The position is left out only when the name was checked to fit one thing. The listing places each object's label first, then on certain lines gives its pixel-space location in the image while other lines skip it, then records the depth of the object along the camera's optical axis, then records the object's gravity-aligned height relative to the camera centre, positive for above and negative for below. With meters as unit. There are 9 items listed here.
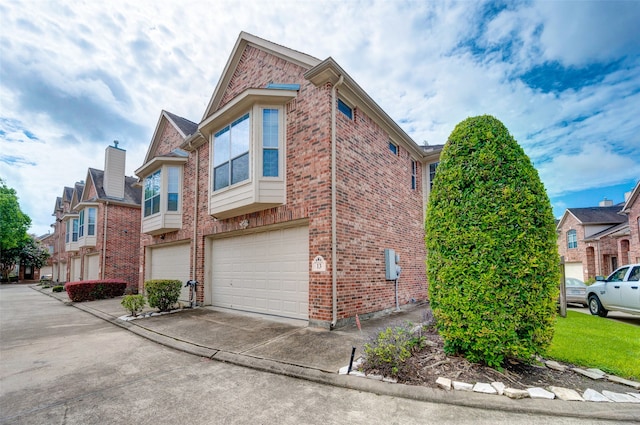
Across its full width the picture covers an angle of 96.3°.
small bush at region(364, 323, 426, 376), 3.95 -1.61
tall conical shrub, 3.73 -0.19
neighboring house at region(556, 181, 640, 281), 20.73 -0.03
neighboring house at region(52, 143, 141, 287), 17.98 +1.02
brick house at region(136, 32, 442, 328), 6.92 +1.26
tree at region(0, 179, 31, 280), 30.19 +1.86
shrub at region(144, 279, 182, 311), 9.46 -1.74
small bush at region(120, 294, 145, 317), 8.95 -1.95
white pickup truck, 8.38 -1.67
